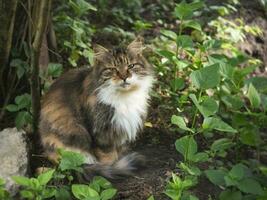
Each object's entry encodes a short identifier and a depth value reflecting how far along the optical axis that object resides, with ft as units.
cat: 11.57
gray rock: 10.39
